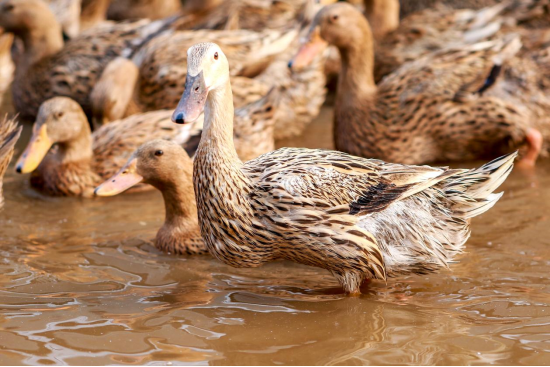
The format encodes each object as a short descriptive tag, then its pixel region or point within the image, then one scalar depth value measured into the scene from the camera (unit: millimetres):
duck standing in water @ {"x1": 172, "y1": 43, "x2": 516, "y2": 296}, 9352
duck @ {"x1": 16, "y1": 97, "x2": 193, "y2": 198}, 14008
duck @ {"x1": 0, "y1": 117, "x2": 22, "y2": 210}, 11180
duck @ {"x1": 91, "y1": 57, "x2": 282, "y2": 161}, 14680
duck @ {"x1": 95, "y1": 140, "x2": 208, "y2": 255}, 11641
